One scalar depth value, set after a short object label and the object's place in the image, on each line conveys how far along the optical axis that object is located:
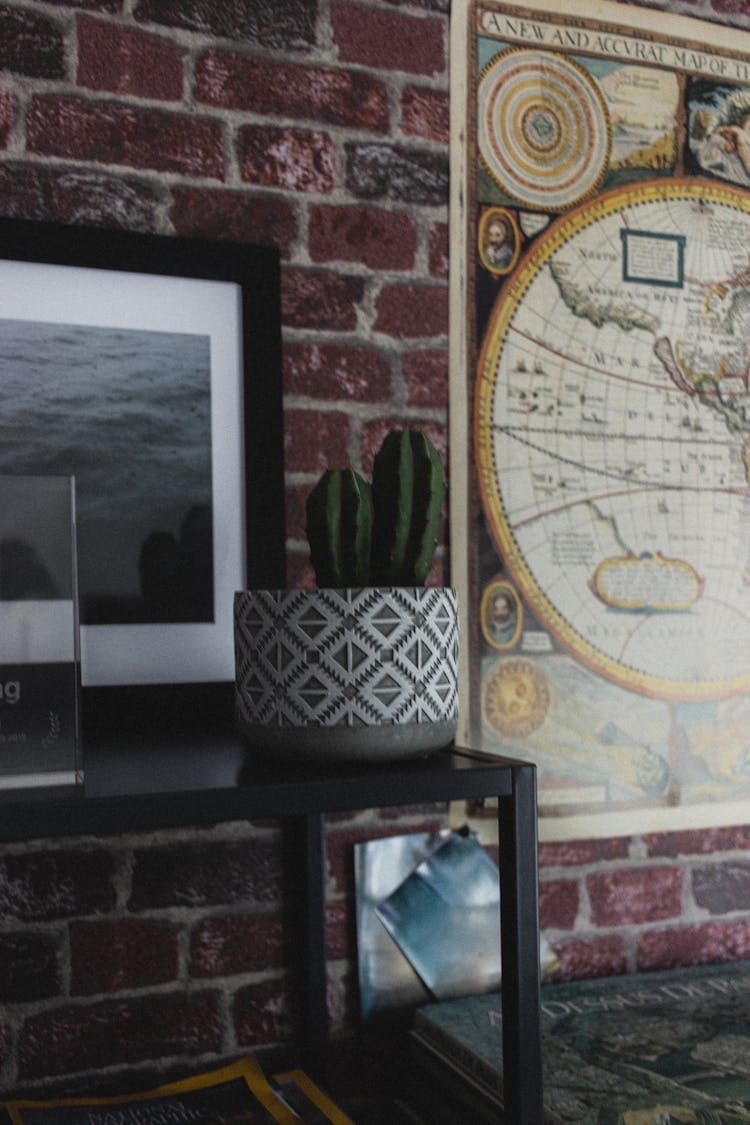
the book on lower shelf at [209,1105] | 1.11
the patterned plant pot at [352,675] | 0.95
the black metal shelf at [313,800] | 0.81
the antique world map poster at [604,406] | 1.45
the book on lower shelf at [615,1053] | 1.08
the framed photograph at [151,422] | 1.23
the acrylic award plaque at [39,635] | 0.84
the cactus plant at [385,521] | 1.00
